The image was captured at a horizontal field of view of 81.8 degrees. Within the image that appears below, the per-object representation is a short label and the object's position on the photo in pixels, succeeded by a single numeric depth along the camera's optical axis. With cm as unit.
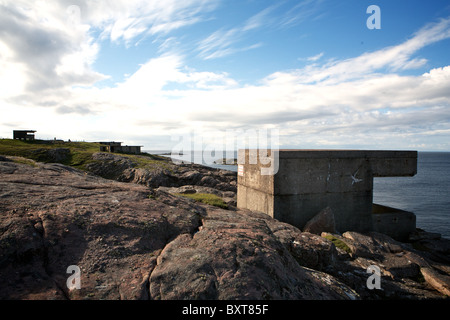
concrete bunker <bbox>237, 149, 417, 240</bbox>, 995
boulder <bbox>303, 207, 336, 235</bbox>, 954
